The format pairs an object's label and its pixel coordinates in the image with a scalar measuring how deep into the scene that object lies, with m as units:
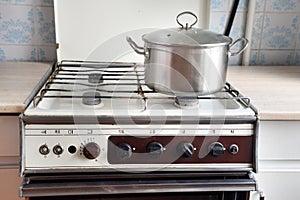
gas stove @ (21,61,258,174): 0.99
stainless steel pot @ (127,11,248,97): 1.02
